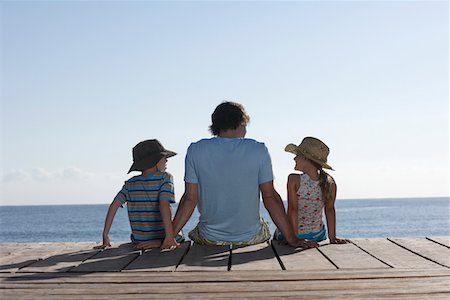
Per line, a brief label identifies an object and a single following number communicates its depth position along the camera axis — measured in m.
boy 5.69
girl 5.85
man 5.51
